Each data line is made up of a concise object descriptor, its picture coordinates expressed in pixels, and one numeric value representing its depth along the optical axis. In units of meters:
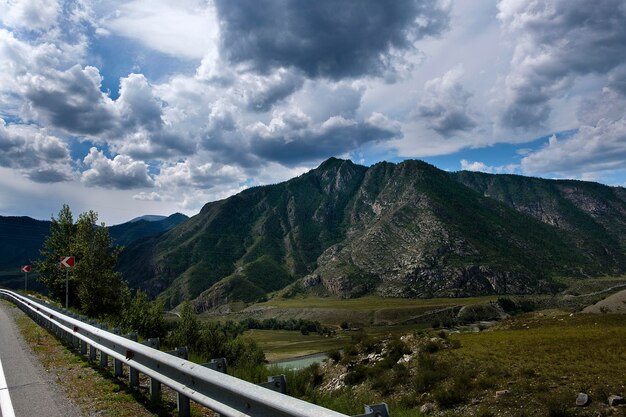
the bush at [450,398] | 21.94
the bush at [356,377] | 33.03
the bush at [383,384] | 27.65
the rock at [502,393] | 20.72
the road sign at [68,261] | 22.83
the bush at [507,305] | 147.68
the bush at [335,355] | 39.95
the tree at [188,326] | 37.19
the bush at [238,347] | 42.76
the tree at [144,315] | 28.66
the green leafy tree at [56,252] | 37.37
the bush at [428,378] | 25.09
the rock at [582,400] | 17.64
